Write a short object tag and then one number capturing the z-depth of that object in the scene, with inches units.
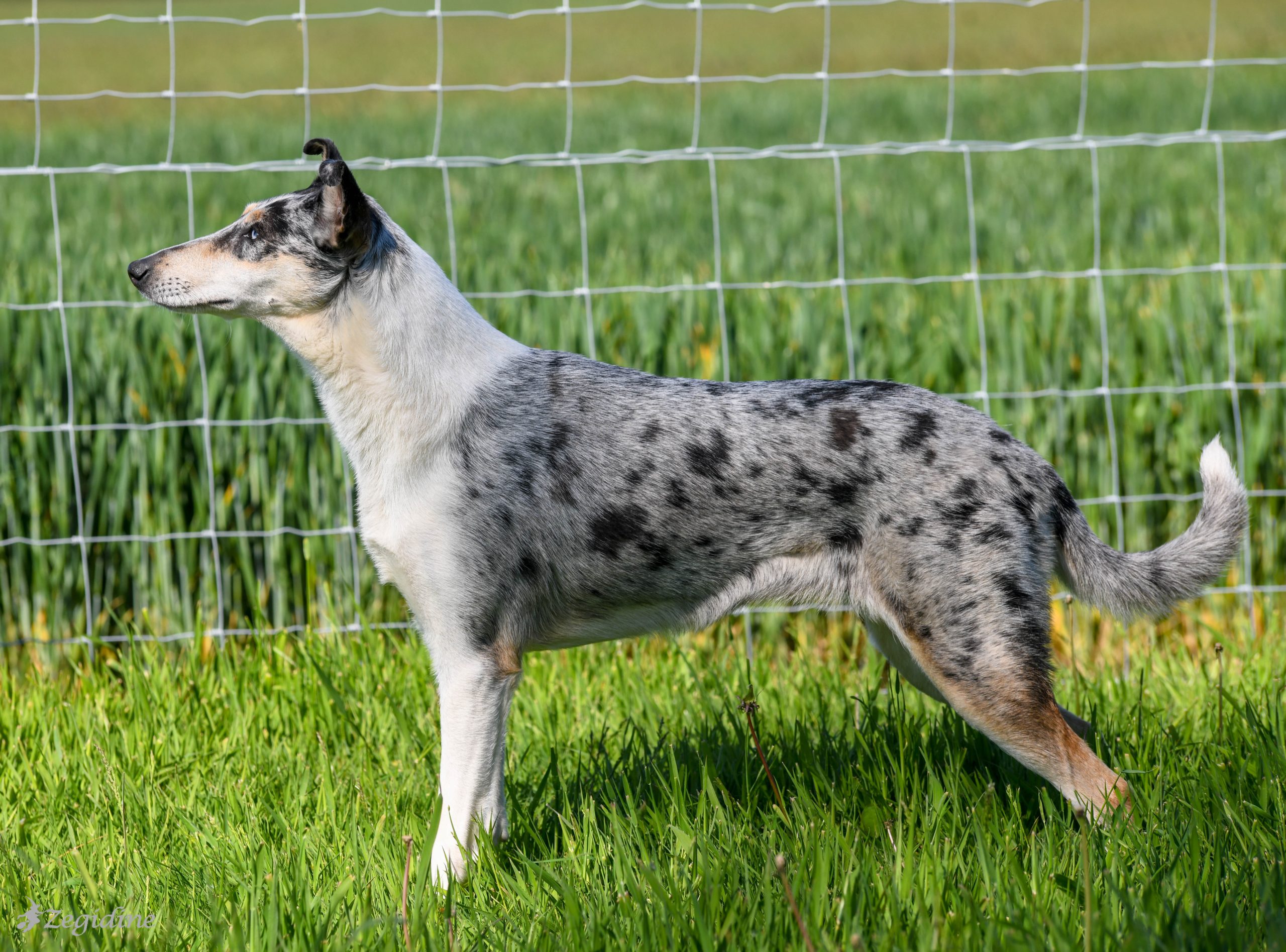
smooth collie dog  230.7
